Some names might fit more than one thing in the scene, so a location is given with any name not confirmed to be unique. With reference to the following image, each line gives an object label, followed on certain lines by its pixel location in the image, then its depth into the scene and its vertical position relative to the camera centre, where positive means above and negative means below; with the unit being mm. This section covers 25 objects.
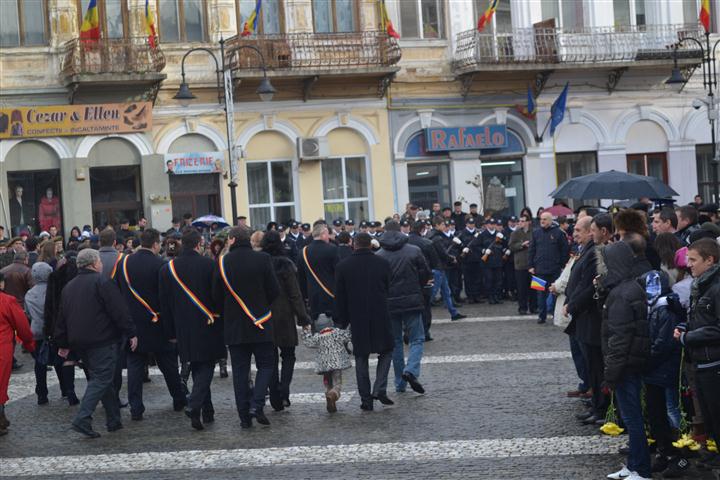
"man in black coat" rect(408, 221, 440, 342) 17797 -595
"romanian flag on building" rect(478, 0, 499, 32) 30016 +4826
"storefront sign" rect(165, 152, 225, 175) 29500 +1631
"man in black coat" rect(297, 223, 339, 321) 16297 -618
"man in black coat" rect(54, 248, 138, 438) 11977 -924
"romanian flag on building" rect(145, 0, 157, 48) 28250 +4835
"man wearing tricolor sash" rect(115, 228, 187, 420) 12898 -940
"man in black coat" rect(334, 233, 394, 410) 12547 -963
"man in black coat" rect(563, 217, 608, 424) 10625 -950
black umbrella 20328 +252
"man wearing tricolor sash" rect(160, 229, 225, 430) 11969 -911
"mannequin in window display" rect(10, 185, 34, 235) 28688 +719
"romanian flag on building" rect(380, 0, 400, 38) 30062 +4774
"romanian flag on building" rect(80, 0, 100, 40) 27359 +4794
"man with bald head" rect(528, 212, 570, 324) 19844 -744
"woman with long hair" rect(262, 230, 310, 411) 12703 -869
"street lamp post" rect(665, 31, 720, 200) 29797 +2978
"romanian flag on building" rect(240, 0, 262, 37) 28500 +4778
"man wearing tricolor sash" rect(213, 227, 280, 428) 11852 -841
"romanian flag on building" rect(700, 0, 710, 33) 31250 +4668
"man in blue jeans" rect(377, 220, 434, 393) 13445 -906
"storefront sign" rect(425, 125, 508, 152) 31422 +1924
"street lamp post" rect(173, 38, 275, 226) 26281 +2973
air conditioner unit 30469 +1852
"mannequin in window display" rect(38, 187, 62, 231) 28844 +667
